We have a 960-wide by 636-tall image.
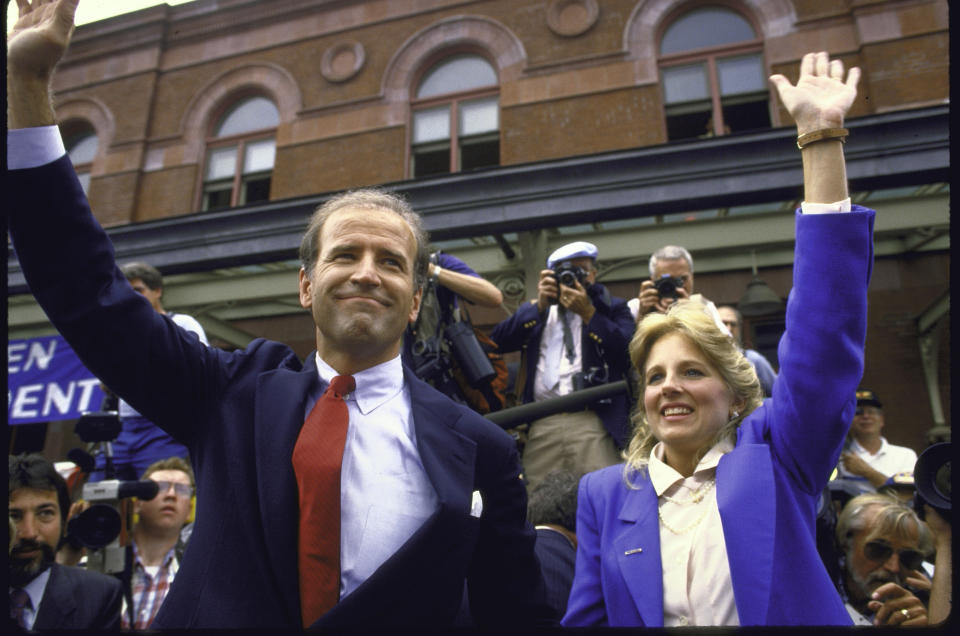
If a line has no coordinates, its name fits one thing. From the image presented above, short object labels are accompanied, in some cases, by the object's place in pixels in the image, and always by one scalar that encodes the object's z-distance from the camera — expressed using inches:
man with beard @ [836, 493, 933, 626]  102.1
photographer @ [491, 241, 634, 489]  130.9
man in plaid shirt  140.1
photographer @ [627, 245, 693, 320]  135.4
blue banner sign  304.5
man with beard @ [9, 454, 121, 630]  101.1
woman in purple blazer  58.2
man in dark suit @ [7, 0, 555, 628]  43.6
